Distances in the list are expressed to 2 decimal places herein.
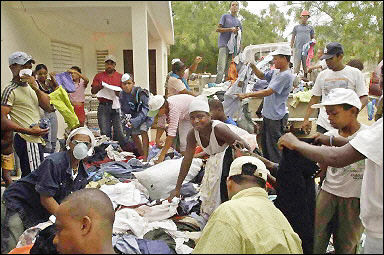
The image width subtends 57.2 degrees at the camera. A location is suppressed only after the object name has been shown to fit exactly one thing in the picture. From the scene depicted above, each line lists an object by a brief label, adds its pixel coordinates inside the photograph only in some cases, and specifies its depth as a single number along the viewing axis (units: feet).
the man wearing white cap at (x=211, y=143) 9.53
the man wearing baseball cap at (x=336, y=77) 12.07
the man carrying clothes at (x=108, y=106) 18.61
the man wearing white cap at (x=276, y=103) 13.93
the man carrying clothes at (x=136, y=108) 16.49
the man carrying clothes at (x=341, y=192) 7.26
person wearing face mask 8.39
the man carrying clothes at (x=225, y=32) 21.50
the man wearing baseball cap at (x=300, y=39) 24.16
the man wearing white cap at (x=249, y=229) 5.01
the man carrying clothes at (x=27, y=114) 10.19
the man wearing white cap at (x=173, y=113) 14.49
